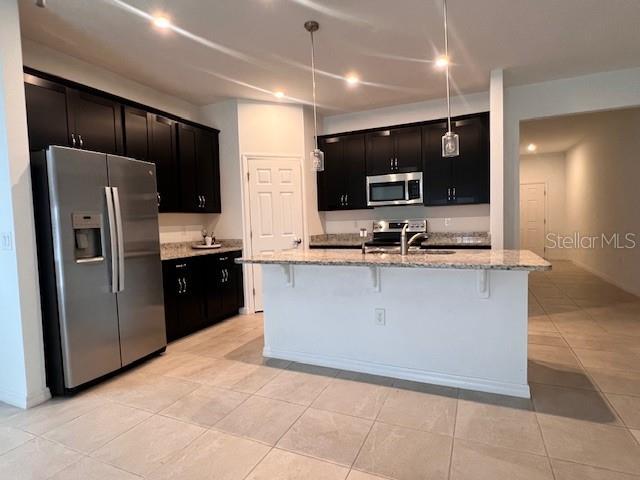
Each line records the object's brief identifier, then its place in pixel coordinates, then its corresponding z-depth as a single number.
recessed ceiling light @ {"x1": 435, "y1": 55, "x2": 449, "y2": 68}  3.43
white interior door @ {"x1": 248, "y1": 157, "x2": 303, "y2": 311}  4.59
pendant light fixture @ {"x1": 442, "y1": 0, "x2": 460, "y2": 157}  2.35
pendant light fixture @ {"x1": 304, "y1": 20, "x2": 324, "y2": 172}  2.78
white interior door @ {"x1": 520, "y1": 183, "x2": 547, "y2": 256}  8.89
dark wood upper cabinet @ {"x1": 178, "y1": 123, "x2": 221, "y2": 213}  4.14
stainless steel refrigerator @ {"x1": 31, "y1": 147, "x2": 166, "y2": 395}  2.45
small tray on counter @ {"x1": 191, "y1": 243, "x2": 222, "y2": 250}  4.38
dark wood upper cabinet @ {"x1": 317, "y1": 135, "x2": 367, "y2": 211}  5.00
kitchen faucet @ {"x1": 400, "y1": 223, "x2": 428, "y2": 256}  2.77
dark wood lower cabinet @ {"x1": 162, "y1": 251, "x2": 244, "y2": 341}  3.58
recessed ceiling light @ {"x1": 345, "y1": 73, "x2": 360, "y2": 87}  3.81
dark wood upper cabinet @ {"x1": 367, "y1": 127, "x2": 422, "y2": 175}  4.68
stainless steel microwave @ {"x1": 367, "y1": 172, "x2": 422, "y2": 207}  4.67
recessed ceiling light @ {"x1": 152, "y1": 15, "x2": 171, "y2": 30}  2.65
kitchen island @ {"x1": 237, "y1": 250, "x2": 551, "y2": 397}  2.35
